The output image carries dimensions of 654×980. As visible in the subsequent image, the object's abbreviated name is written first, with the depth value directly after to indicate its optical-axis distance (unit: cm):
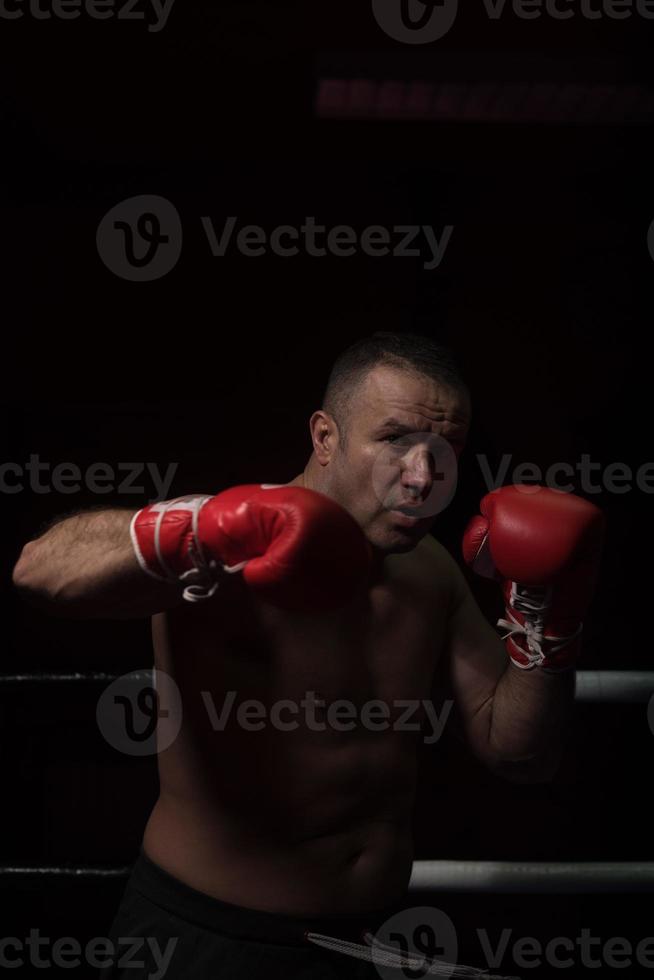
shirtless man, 132
